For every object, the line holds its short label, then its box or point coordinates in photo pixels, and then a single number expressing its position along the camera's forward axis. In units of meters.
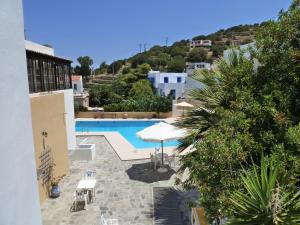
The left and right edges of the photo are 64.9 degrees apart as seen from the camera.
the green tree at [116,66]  101.25
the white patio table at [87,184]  10.57
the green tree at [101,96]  43.34
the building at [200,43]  125.66
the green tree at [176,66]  79.50
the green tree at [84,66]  89.96
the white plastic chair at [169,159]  14.77
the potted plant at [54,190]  10.93
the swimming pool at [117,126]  27.06
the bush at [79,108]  32.35
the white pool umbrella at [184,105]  25.34
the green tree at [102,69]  106.62
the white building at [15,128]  4.65
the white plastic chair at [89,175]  11.89
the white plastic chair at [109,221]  8.25
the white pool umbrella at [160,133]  13.18
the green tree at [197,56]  99.38
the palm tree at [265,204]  3.96
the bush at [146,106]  32.06
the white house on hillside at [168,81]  47.69
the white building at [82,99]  41.44
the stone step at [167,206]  9.14
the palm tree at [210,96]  7.16
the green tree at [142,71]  61.00
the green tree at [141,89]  44.13
